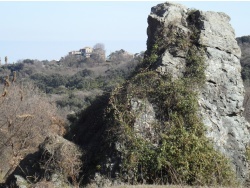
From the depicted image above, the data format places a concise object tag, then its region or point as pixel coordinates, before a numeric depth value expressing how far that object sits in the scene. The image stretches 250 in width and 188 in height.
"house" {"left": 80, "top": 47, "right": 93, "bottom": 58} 119.75
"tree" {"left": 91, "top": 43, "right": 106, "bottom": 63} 96.48
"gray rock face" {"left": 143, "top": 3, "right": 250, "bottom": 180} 11.07
